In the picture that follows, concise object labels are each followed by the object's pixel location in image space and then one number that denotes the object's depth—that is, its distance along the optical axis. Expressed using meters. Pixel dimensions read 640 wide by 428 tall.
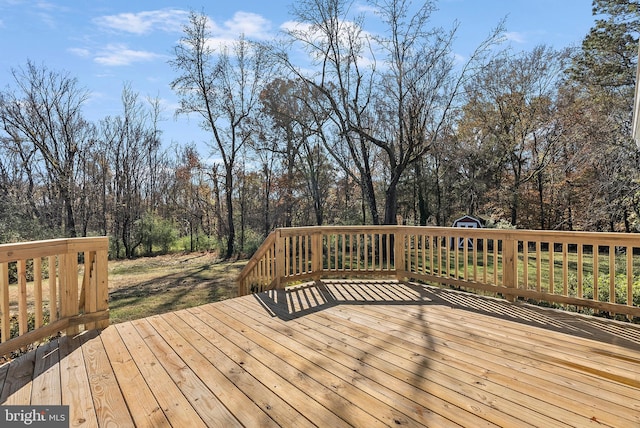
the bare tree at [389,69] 8.36
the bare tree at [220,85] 12.72
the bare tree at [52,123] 12.08
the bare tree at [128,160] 14.89
